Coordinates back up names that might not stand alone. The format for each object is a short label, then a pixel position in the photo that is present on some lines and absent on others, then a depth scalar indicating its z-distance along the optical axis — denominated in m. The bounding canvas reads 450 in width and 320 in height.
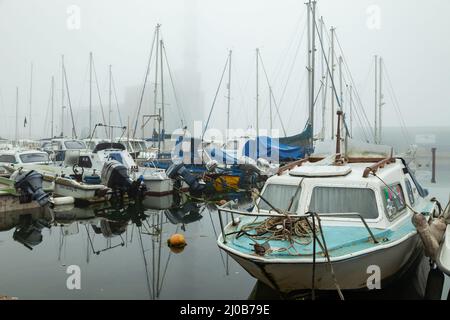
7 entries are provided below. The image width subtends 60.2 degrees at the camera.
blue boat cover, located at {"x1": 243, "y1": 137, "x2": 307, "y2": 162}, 23.35
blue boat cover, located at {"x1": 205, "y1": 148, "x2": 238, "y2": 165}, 25.67
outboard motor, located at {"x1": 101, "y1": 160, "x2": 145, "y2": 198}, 17.55
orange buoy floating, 10.34
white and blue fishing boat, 5.51
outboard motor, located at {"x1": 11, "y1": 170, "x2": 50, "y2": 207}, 14.45
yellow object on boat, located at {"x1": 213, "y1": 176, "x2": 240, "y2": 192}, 21.67
